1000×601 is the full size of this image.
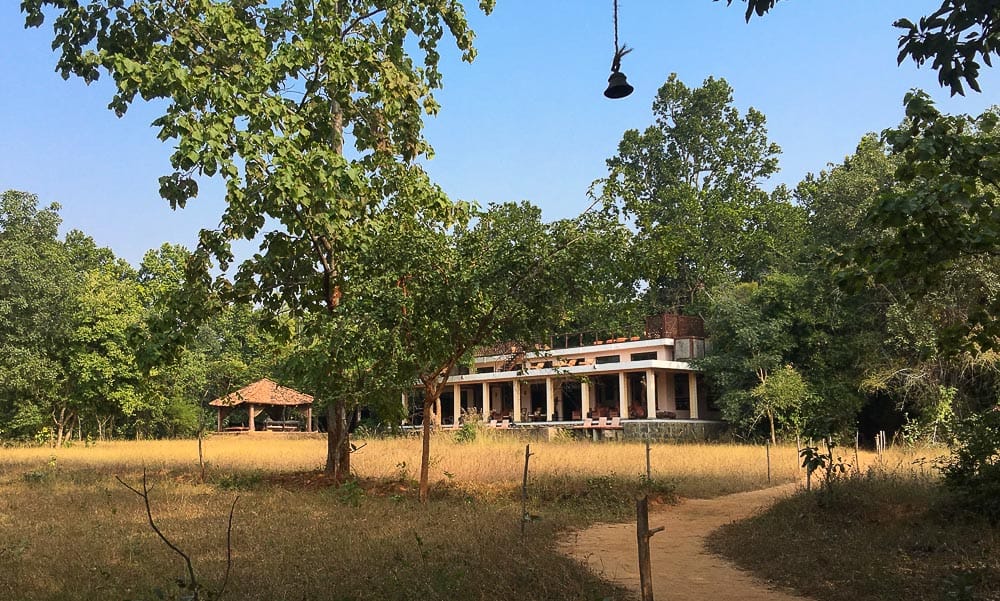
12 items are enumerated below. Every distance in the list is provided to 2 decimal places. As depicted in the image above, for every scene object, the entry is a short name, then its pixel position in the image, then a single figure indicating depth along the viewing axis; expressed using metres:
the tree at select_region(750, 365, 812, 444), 29.24
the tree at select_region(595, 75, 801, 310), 43.97
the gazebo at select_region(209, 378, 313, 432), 40.34
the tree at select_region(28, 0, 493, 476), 12.30
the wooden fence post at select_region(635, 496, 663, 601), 5.22
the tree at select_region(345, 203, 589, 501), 12.80
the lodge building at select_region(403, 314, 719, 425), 35.94
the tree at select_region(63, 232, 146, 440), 35.88
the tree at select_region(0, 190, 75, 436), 30.53
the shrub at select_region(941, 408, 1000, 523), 9.67
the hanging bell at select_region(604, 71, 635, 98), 6.97
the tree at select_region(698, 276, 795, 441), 31.61
